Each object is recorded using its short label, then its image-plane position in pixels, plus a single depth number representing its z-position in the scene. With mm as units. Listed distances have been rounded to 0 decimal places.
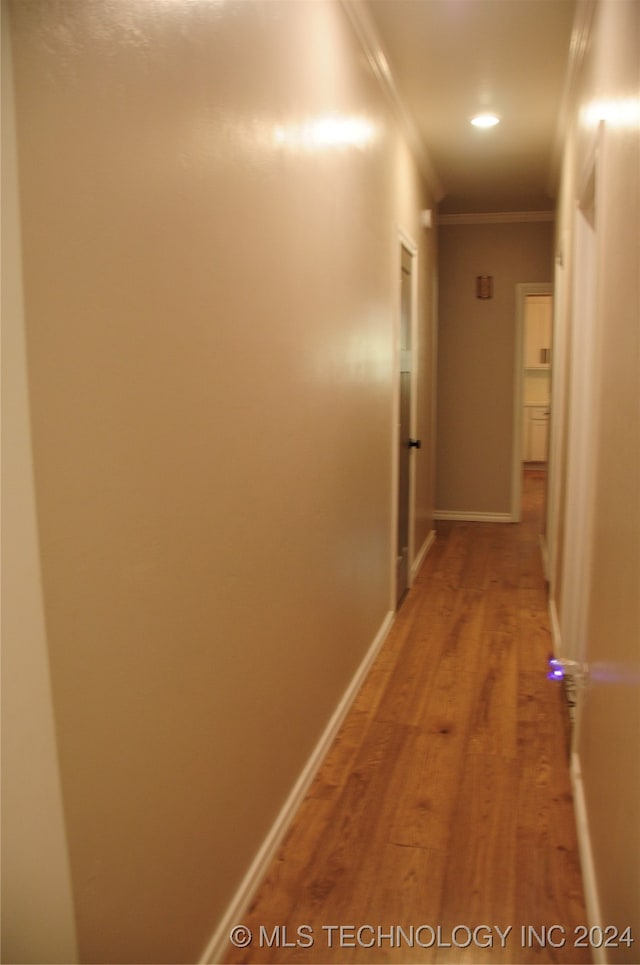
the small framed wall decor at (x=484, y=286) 6859
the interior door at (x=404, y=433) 4602
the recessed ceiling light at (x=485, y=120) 4359
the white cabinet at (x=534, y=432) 10977
